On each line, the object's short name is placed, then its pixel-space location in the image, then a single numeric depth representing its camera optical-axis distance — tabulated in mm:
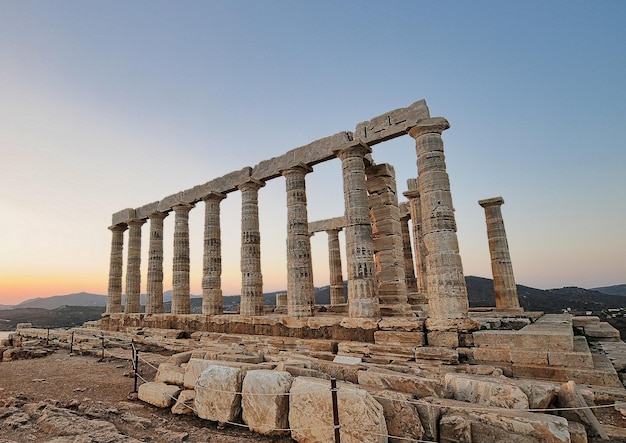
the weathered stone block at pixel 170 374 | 7723
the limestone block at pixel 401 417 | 4641
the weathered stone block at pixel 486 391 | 4965
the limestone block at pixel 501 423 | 4152
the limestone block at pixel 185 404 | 6645
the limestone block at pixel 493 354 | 8252
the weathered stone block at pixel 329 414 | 4574
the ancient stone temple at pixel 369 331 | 4902
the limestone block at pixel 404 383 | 5461
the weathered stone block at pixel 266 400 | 5480
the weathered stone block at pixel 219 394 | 6019
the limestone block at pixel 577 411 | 4794
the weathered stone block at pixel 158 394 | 7090
